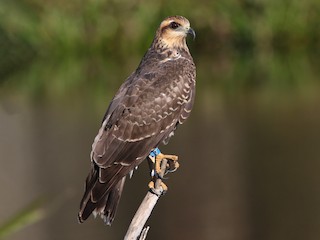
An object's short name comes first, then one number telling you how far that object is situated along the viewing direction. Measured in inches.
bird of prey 434.0
